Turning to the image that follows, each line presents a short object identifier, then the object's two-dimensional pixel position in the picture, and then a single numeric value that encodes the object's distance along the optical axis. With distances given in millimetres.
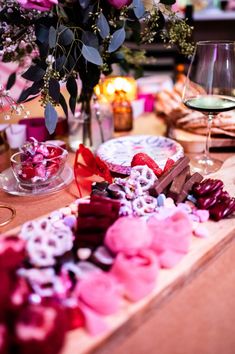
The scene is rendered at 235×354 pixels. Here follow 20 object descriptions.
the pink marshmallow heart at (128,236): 655
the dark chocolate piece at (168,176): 858
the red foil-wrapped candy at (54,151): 1024
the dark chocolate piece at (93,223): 724
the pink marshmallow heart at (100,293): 594
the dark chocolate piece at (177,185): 883
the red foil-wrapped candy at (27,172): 974
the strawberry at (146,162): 980
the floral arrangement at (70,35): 961
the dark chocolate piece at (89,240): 708
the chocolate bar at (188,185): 888
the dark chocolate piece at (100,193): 884
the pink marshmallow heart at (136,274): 626
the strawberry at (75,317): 586
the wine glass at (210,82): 1052
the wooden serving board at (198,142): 1246
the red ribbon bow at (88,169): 1057
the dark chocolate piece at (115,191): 871
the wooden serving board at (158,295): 571
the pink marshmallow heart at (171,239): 690
